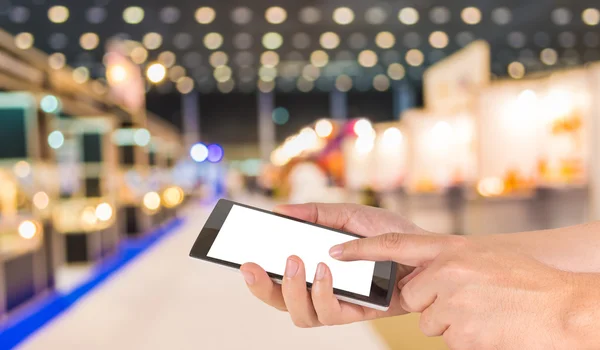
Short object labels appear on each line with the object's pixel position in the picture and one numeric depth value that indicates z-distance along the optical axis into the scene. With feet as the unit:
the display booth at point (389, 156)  35.45
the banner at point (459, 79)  23.82
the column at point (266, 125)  69.72
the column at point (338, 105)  69.46
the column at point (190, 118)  69.46
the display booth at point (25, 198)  13.62
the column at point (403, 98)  66.62
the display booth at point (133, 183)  28.43
